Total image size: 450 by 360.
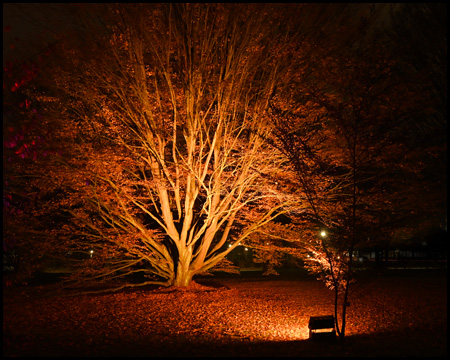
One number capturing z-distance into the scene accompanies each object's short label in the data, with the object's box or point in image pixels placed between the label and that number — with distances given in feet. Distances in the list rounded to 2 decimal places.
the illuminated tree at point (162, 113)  38.75
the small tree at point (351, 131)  25.82
